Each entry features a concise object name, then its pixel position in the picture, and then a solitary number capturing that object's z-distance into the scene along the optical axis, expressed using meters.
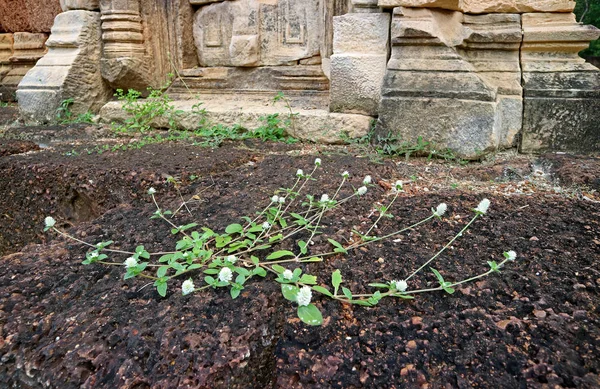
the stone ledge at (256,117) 2.59
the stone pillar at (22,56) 4.82
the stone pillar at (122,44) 3.32
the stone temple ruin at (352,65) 2.29
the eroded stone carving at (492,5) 2.31
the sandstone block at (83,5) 3.39
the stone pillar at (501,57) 2.40
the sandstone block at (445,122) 2.20
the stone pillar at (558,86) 2.29
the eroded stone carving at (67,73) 3.32
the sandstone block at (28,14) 4.68
